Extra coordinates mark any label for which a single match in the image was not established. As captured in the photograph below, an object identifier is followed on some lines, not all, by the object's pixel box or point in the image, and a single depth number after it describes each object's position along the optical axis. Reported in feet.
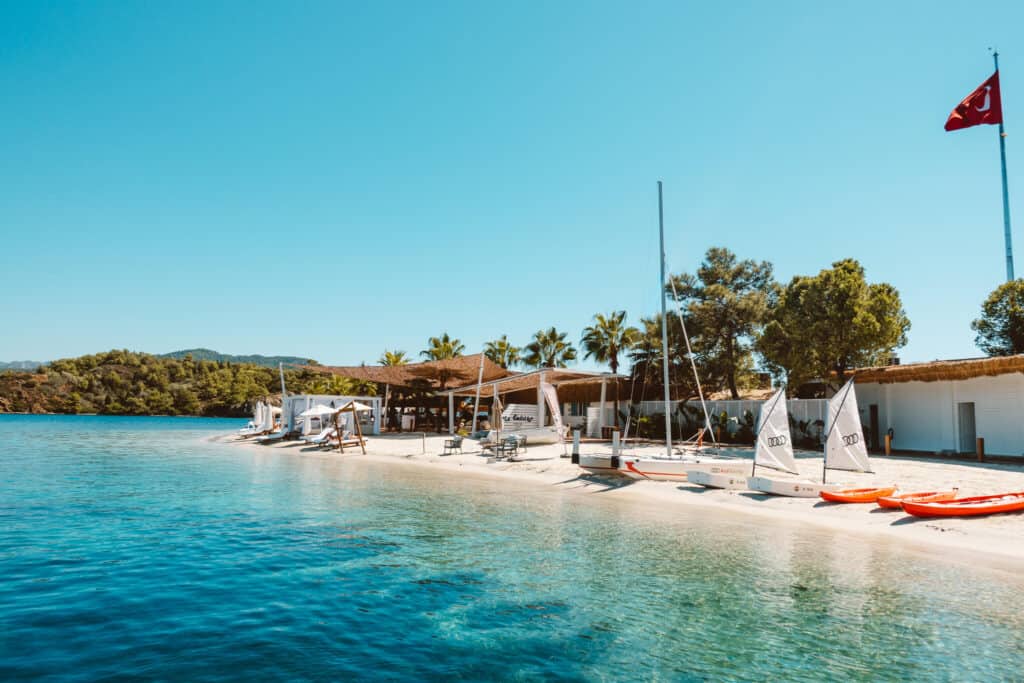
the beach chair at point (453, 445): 90.33
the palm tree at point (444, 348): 165.01
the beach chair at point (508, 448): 84.12
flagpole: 96.12
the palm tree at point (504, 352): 168.96
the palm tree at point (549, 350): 159.84
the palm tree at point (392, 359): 160.97
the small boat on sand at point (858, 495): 48.11
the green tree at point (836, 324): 80.90
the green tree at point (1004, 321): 88.84
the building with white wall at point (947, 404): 69.27
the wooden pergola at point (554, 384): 96.27
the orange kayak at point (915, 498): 45.73
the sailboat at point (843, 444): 49.96
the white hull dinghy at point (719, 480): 57.63
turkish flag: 88.84
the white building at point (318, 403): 124.77
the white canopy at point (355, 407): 104.12
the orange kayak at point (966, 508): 42.22
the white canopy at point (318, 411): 109.60
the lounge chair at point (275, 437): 127.71
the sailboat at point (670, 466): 60.18
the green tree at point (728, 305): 115.14
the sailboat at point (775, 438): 53.83
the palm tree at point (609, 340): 137.59
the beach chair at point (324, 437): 110.93
